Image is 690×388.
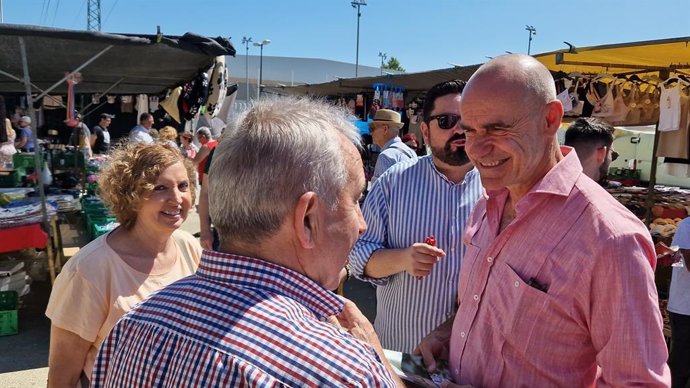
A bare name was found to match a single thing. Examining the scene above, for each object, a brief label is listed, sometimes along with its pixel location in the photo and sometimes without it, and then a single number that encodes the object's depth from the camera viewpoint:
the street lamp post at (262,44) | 33.63
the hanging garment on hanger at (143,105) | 13.38
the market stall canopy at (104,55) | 4.52
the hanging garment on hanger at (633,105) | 6.68
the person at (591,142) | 3.51
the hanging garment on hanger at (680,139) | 6.06
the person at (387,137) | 5.71
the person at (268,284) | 0.87
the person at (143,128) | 8.71
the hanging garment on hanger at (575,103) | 6.68
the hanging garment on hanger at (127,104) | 13.78
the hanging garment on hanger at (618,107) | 6.65
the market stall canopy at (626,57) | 5.09
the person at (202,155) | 7.56
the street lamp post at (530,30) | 47.96
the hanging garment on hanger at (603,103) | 6.67
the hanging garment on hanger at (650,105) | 6.69
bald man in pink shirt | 1.25
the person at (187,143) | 10.95
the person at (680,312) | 3.36
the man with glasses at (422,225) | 2.40
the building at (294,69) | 34.69
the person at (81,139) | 10.18
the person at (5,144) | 6.67
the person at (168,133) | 7.81
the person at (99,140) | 12.09
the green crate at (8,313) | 4.75
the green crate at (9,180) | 6.82
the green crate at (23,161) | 7.52
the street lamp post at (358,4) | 42.88
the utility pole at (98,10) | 42.16
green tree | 72.41
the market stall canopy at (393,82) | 8.73
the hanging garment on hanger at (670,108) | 5.98
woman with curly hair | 1.94
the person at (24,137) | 11.92
